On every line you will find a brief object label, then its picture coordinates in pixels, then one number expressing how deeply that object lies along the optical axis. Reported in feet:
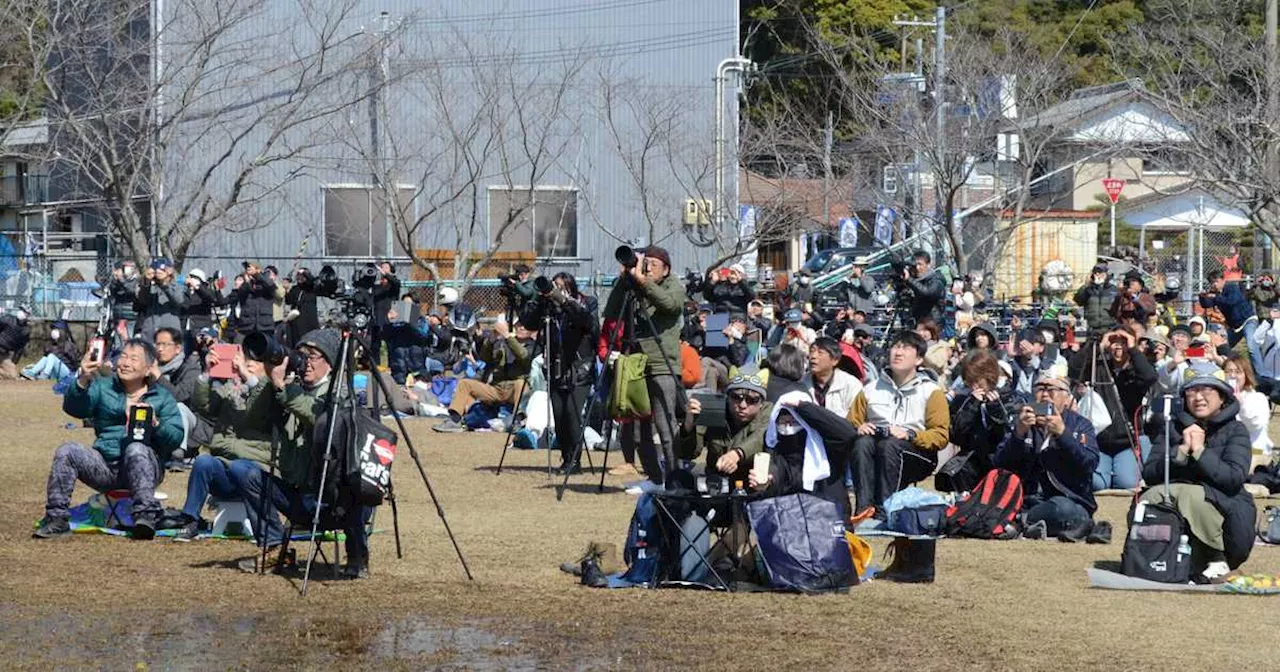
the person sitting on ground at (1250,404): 77.05
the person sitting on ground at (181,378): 76.84
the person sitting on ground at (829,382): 66.90
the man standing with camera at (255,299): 135.03
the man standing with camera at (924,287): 107.55
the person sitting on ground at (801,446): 52.70
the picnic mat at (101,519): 60.34
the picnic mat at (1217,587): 51.29
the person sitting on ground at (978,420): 62.03
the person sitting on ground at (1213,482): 53.06
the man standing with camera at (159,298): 128.57
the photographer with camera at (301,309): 115.14
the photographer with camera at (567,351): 79.30
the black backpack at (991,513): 62.34
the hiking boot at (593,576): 51.31
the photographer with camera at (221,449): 59.16
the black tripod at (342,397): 49.30
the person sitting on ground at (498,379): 103.39
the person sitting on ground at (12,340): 150.82
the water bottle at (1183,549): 52.85
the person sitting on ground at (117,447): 58.75
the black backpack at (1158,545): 52.85
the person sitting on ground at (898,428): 64.03
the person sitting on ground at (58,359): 149.79
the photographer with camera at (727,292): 130.52
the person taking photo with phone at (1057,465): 62.18
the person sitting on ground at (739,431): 53.83
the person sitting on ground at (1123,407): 76.18
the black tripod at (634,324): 69.46
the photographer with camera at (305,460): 50.94
